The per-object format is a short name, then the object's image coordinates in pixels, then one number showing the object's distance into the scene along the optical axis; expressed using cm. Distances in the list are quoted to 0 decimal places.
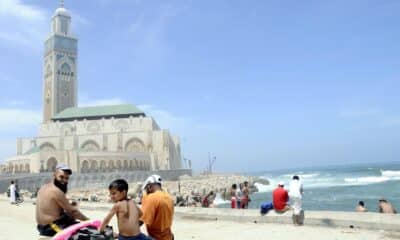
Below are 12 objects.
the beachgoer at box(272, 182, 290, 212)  1045
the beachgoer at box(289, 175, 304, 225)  955
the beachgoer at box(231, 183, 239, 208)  1528
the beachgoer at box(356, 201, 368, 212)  1241
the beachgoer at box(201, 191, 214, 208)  1905
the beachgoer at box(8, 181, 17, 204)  2006
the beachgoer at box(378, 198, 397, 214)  1145
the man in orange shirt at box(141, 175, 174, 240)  527
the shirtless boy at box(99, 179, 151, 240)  469
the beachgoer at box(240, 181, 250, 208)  1543
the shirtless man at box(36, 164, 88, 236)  486
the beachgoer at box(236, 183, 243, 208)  1540
